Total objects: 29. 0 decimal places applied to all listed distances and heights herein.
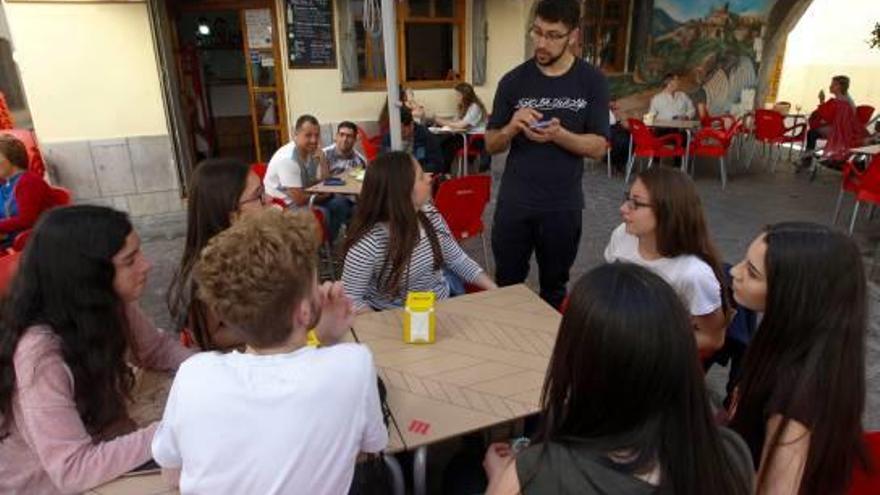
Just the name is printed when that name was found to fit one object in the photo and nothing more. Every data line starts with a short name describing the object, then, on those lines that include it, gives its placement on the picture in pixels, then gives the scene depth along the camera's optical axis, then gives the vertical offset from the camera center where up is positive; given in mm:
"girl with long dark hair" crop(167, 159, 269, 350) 1973 -485
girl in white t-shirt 2043 -633
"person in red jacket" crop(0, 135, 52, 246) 3658 -708
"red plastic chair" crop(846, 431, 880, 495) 1191 -828
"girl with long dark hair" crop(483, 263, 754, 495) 964 -561
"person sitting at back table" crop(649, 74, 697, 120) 8539 -501
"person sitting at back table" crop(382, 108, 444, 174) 6496 -788
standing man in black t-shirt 2582 -321
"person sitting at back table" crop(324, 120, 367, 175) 5289 -714
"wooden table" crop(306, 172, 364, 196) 4488 -872
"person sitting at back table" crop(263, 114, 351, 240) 4633 -775
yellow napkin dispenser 1903 -794
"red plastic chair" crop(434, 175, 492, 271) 3895 -870
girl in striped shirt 2338 -657
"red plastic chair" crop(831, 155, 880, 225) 5125 -999
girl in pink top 1308 -647
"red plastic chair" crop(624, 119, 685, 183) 7082 -899
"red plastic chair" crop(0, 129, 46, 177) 5262 -648
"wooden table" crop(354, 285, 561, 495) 1531 -877
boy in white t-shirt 1076 -579
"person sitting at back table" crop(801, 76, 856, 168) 8102 -705
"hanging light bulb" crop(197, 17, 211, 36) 9228 +770
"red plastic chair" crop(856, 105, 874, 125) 8477 -669
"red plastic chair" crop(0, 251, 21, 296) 2109 -674
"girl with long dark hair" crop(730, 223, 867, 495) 1210 -644
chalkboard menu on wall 6902 +480
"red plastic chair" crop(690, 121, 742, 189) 7180 -912
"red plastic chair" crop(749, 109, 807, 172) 8031 -833
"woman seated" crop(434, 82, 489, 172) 7523 -600
